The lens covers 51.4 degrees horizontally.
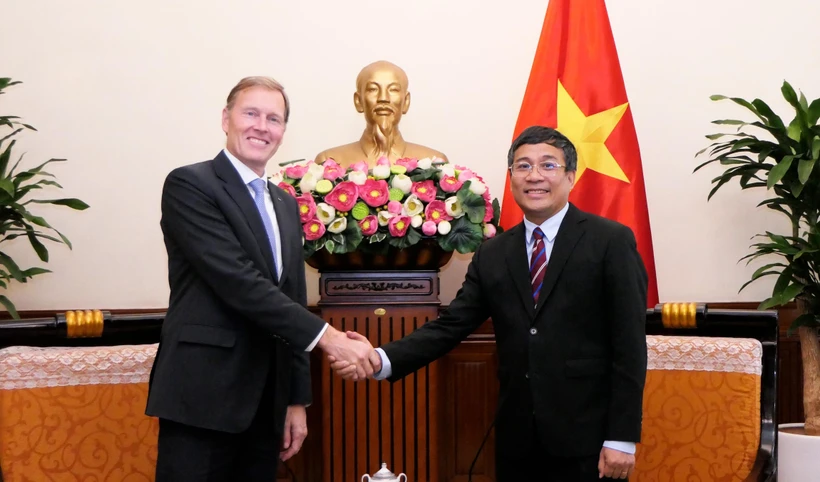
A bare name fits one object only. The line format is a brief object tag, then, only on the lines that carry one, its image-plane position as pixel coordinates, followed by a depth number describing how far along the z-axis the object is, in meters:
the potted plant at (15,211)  3.15
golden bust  3.35
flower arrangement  2.60
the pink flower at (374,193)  2.62
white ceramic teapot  2.08
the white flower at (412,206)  2.63
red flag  3.42
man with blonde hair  1.86
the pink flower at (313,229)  2.57
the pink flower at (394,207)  2.62
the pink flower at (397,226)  2.59
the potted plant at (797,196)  2.99
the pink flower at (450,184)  2.68
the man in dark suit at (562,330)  1.92
